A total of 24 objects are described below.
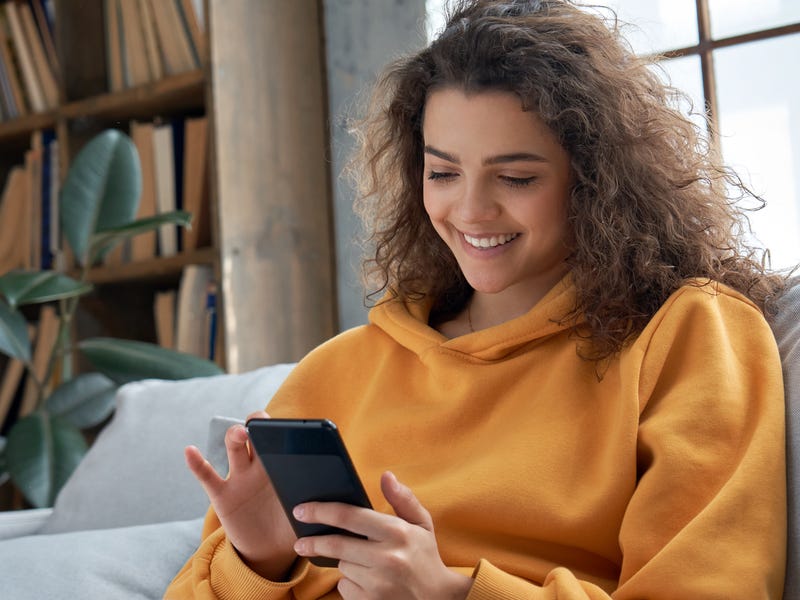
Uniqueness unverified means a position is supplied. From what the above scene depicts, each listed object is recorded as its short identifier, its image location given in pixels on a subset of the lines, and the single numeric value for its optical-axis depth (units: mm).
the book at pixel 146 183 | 2572
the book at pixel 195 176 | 2463
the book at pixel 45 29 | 2756
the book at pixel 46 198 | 2762
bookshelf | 2289
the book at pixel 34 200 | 2781
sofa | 1217
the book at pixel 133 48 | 2543
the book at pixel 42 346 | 2775
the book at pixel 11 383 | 2814
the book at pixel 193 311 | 2428
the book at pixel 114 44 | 2578
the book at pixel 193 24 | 2406
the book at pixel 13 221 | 2852
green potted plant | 2213
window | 1899
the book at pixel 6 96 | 2818
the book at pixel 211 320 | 2434
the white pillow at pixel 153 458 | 1593
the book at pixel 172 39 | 2436
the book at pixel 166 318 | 2576
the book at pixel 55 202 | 2746
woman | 918
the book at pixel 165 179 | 2527
